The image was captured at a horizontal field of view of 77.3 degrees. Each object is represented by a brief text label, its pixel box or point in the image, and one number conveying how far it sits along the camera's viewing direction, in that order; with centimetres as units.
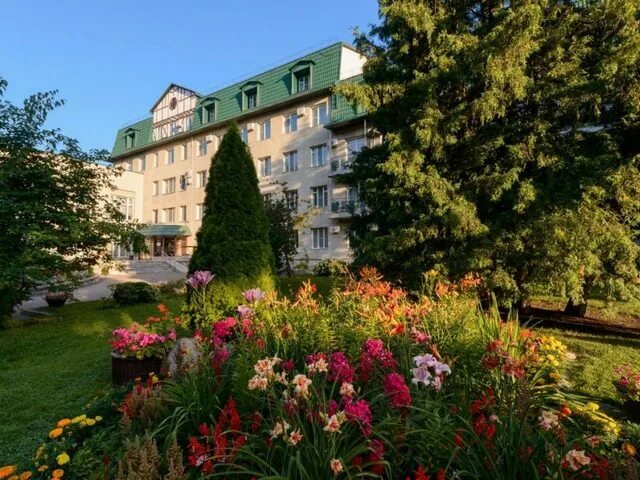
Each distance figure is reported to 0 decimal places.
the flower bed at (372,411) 187
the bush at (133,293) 1216
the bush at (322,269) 2059
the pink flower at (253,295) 418
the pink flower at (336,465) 158
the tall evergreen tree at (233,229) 655
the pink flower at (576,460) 163
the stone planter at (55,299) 1249
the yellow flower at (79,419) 295
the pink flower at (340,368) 224
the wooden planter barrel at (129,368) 486
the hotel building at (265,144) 2494
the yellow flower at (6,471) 244
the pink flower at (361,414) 185
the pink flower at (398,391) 201
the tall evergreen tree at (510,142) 734
